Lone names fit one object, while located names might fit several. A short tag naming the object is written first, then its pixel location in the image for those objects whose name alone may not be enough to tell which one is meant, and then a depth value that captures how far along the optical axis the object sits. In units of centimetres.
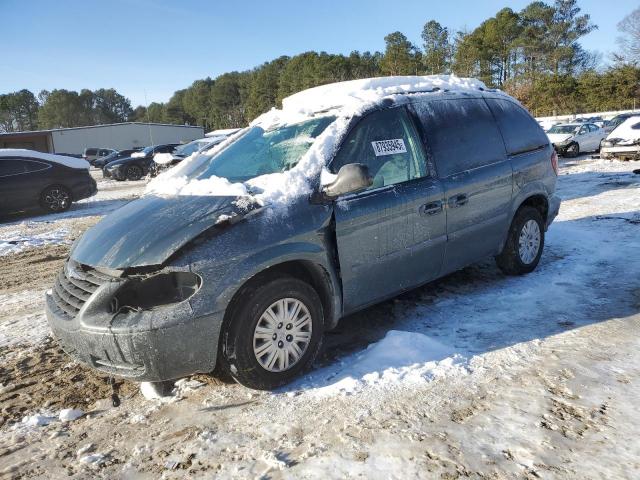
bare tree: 4981
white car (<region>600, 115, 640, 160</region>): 1547
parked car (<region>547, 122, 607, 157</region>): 1952
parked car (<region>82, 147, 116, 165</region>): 4188
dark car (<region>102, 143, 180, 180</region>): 2311
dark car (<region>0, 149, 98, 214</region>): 1223
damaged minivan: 296
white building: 5406
